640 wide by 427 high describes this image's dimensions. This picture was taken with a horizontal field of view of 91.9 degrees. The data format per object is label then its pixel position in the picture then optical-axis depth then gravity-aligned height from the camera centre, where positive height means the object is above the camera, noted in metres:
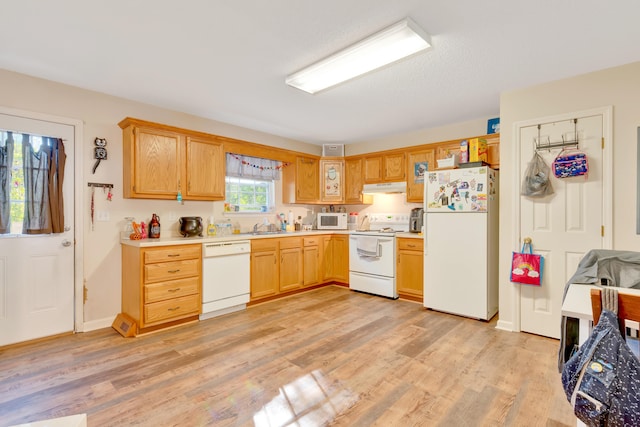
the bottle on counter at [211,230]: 4.09 -0.22
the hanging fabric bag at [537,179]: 2.96 +0.33
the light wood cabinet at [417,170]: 4.45 +0.65
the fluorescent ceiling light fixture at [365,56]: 2.13 +1.23
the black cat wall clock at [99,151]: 3.27 +0.66
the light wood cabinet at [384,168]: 4.77 +0.73
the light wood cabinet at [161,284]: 3.07 -0.75
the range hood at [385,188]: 4.75 +0.41
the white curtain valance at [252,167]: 4.44 +0.70
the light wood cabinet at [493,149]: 3.76 +0.78
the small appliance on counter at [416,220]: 4.43 -0.10
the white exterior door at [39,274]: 2.81 -0.59
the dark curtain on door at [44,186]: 2.89 +0.26
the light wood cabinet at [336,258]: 4.96 -0.73
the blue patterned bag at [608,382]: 0.96 -0.54
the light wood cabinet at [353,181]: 5.27 +0.56
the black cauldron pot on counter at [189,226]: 3.78 -0.16
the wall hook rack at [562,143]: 2.85 +0.67
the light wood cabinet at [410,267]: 4.12 -0.73
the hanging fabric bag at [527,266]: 3.03 -0.52
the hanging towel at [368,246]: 4.42 -0.48
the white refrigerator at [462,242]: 3.42 -0.33
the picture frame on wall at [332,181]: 5.39 +0.57
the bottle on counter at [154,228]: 3.56 -0.17
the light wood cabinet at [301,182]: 5.07 +0.52
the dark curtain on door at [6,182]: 2.77 +0.27
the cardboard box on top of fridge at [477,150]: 3.61 +0.75
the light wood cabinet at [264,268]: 4.03 -0.73
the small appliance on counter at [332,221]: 5.35 -0.13
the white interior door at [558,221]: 2.77 -0.07
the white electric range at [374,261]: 4.34 -0.70
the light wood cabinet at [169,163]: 3.31 +0.58
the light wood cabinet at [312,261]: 4.69 -0.73
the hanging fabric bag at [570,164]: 2.77 +0.45
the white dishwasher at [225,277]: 3.53 -0.76
